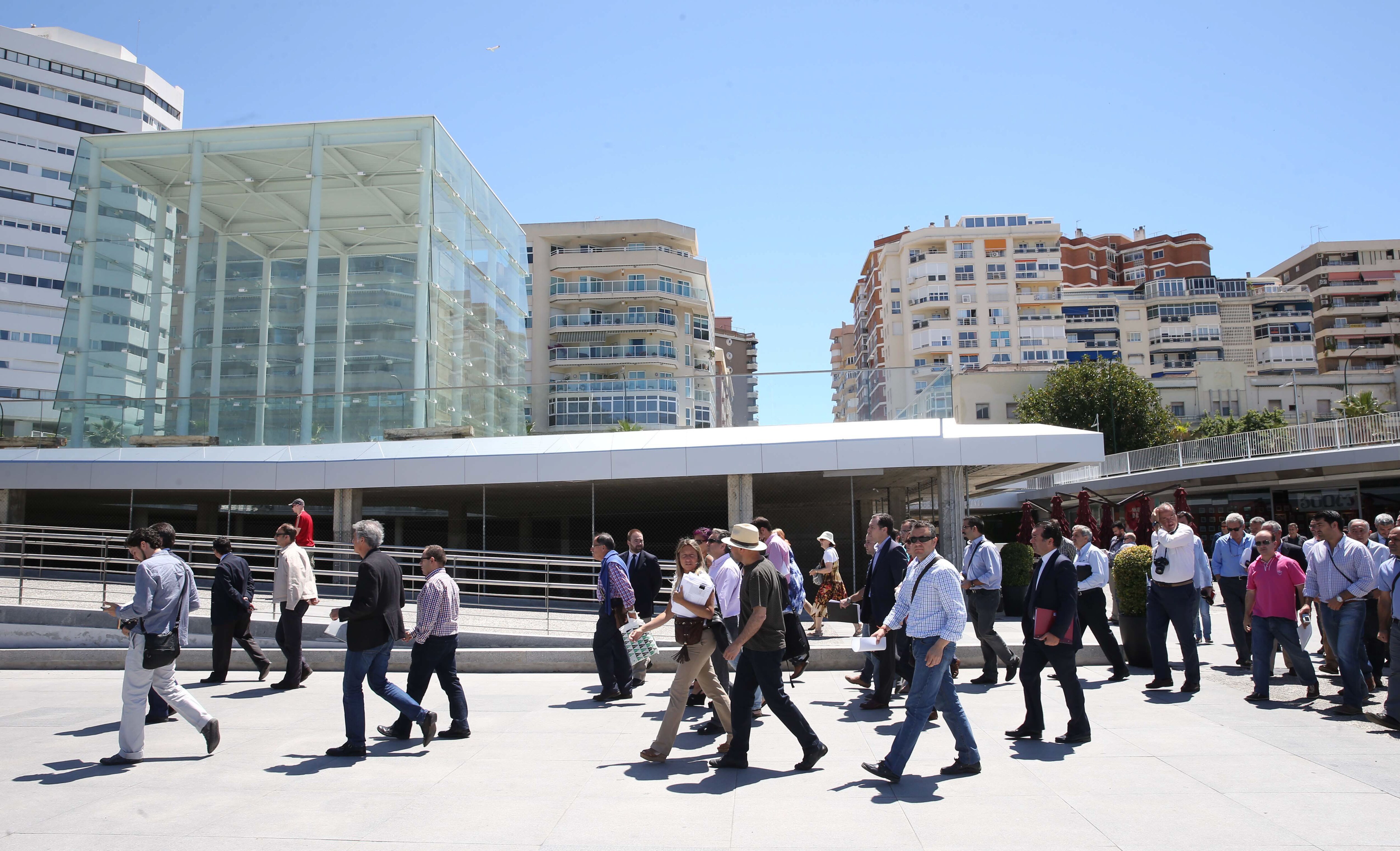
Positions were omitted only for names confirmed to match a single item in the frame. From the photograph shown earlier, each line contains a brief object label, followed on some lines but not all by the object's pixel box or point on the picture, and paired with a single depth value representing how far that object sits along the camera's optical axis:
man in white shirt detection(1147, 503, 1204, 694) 8.66
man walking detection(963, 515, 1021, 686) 9.00
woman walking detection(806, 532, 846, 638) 11.16
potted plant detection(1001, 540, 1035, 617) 13.11
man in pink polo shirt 8.08
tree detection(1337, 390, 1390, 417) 55.06
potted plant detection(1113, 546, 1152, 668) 10.12
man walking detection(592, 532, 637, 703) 8.73
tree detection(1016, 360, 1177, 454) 53.34
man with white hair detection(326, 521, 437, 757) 6.58
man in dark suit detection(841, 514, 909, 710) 8.09
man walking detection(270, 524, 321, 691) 9.45
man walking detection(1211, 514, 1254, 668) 9.77
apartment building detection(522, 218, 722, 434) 67.94
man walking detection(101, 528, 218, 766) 6.38
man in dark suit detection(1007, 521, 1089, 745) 6.55
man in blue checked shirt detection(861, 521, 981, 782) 5.80
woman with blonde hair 6.32
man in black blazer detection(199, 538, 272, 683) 9.34
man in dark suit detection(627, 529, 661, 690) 9.19
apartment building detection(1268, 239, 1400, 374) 83.75
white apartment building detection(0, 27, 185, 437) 66.88
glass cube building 22.06
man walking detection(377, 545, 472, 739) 7.13
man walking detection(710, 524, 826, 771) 5.99
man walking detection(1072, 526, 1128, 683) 9.33
